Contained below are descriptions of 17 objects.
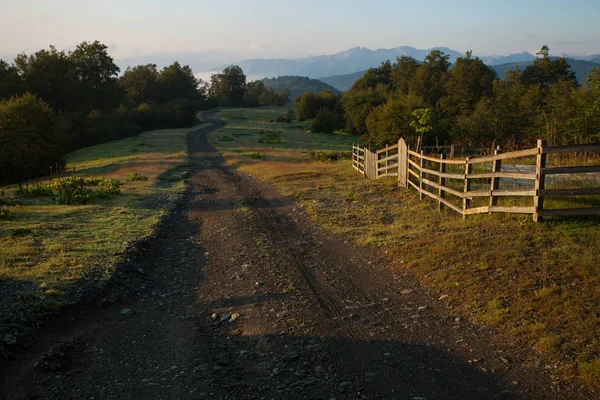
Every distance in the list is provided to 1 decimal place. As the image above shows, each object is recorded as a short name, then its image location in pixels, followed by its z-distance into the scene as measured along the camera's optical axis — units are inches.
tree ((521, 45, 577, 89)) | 2667.3
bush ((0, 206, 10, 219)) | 554.3
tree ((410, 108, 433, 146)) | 866.5
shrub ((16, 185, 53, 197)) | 750.5
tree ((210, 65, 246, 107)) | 5413.4
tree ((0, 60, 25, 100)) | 2246.6
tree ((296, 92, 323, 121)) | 3385.8
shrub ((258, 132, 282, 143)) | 2041.1
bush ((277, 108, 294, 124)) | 3408.5
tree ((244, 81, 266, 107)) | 5413.4
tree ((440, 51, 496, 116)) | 2484.6
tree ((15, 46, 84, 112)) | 2554.1
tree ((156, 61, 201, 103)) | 4372.5
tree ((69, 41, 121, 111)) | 3193.9
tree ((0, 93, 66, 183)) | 1188.5
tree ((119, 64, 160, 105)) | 4062.5
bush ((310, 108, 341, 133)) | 2659.9
